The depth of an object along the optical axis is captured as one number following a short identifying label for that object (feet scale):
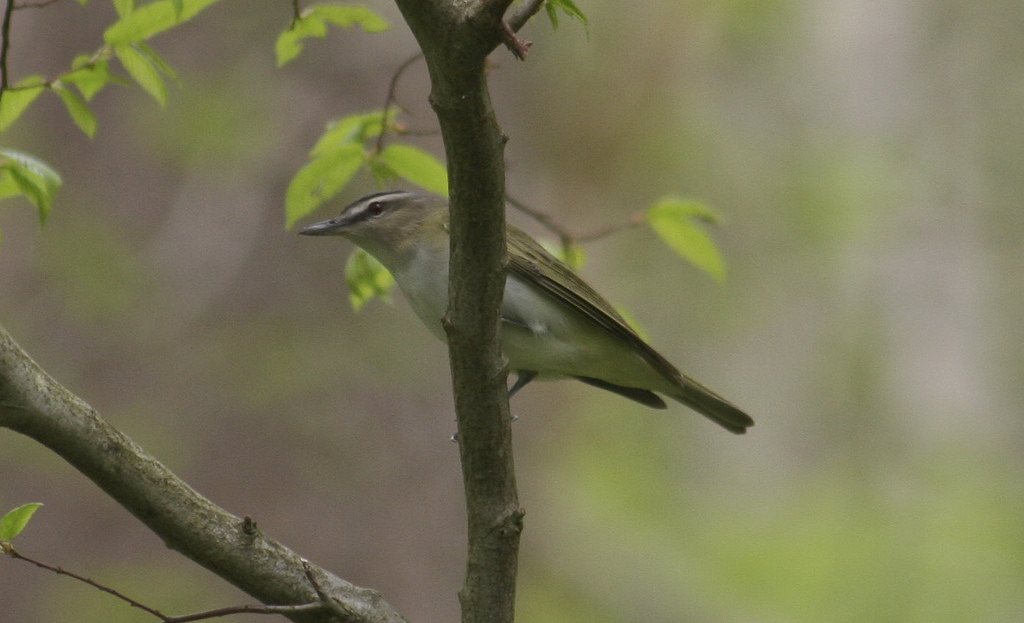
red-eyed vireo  25.70
